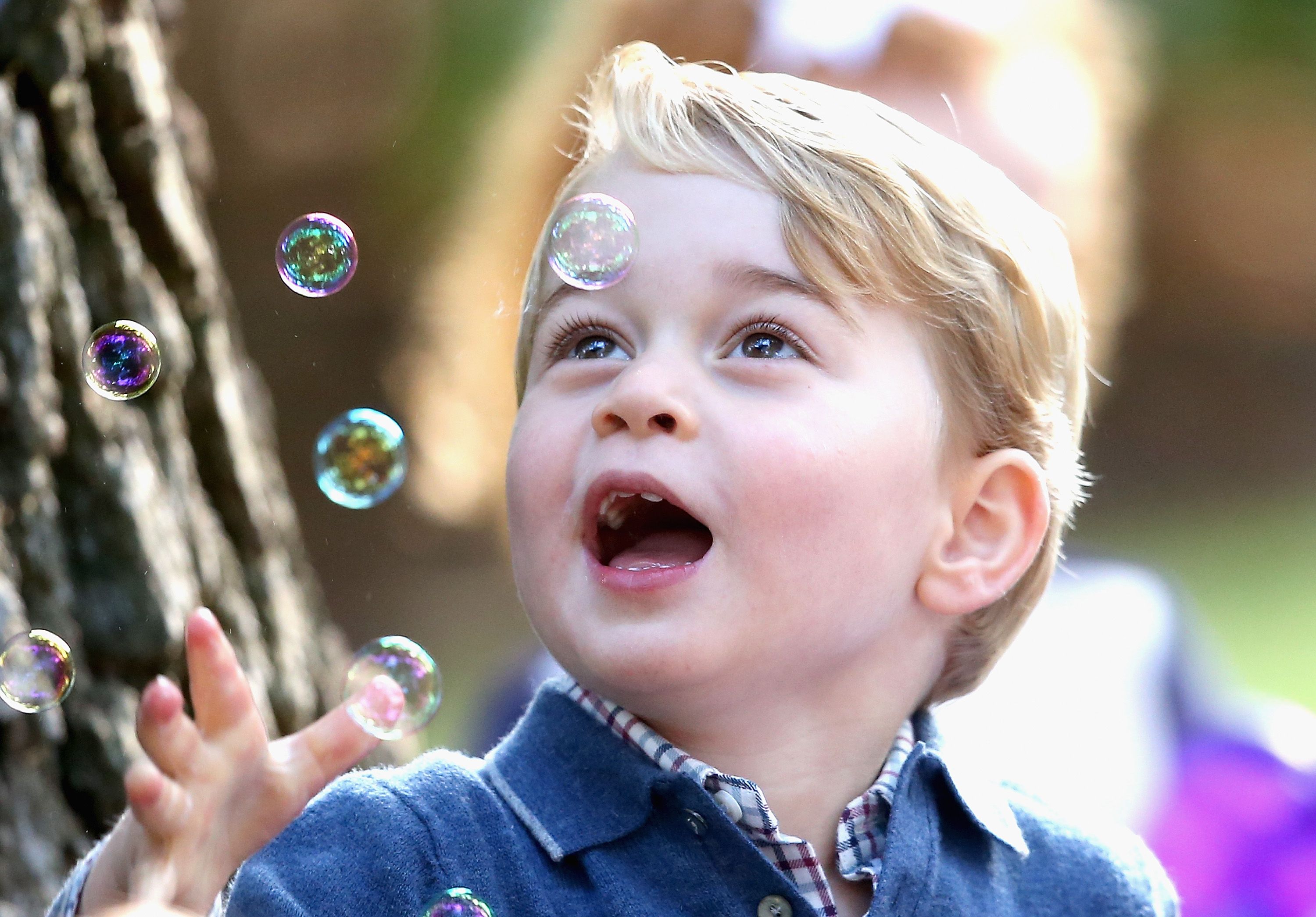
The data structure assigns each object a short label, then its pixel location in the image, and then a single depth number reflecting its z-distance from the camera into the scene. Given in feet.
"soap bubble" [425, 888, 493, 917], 8.41
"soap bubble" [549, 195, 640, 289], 8.54
